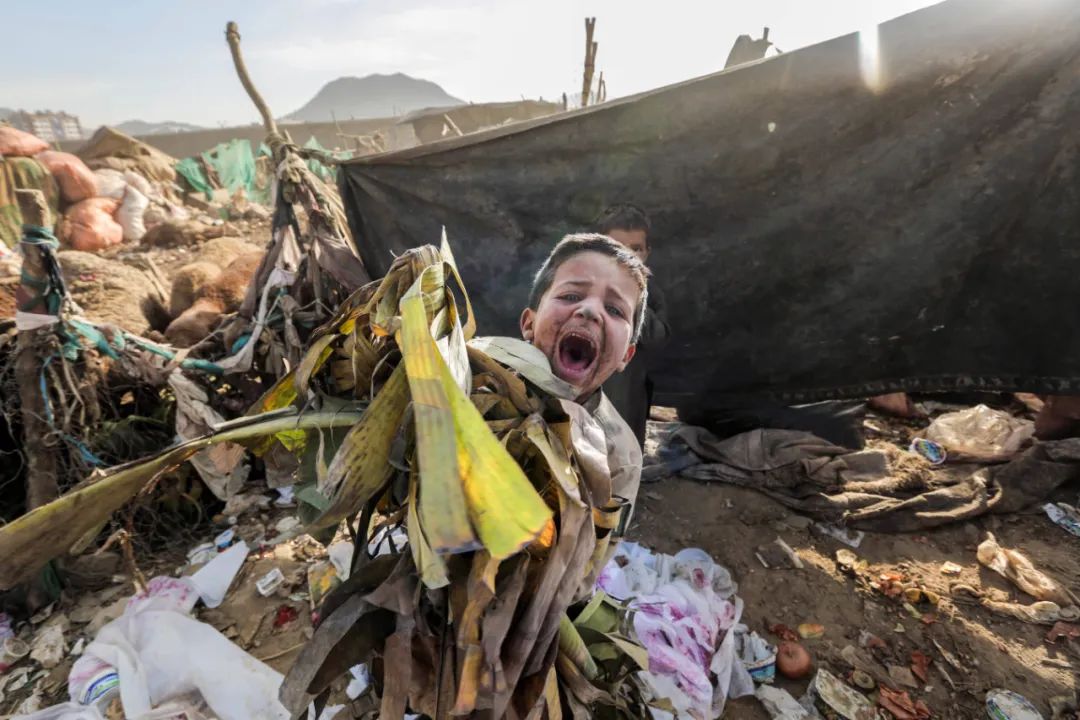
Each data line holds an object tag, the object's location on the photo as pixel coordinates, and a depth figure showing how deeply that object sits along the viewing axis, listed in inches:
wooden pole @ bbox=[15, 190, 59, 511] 92.5
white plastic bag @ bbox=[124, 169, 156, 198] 480.1
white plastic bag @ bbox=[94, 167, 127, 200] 438.3
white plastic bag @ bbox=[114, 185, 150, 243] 407.8
